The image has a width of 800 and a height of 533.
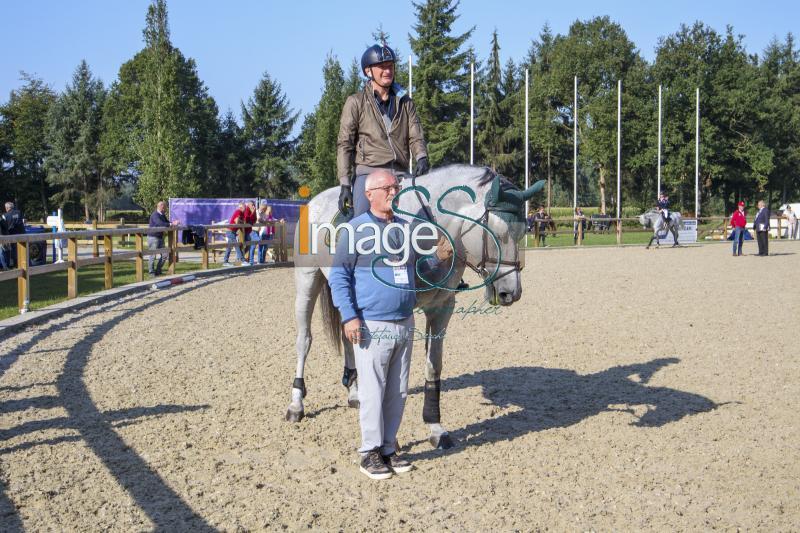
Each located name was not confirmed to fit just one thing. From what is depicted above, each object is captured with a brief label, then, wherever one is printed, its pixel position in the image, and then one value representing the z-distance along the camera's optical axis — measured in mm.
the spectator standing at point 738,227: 24781
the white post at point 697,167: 45594
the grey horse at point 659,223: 30188
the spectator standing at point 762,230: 24484
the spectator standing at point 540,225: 31609
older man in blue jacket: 4152
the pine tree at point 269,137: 65312
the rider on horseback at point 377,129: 5164
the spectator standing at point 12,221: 16484
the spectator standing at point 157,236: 17109
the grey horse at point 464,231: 4547
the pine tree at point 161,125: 41156
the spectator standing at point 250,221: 21516
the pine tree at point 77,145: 60281
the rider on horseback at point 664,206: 30625
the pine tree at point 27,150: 61125
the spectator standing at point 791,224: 39209
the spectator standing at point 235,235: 20597
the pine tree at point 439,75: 51719
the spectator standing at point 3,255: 15907
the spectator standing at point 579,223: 33100
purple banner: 33656
